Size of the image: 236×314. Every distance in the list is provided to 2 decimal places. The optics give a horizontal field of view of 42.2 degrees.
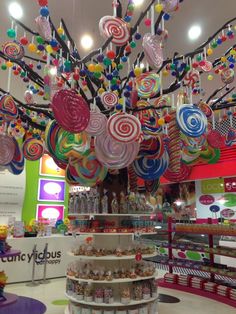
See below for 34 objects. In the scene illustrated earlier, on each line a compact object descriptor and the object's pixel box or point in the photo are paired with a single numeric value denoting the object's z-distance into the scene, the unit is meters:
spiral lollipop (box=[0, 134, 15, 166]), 3.60
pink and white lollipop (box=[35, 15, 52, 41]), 2.65
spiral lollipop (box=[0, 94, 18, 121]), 3.33
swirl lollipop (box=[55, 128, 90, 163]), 3.38
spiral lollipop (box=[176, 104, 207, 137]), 2.99
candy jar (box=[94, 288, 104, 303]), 3.40
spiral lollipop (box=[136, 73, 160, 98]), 3.25
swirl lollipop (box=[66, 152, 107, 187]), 3.49
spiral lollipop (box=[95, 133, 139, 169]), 3.14
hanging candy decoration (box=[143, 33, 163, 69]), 2.52
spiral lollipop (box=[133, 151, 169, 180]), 3.74
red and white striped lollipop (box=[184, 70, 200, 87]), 3.69
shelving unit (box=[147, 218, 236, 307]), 4.94
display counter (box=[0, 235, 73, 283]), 5.95
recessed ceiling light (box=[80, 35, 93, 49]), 4.52
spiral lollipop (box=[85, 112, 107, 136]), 2.98
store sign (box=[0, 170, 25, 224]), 7.48
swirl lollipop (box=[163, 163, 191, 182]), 4.12
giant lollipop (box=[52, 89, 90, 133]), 2.52
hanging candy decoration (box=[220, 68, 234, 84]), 3.94
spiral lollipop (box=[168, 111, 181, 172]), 3.81
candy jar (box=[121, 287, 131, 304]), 3.40
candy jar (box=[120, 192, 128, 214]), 3.72
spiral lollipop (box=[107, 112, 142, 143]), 2.81
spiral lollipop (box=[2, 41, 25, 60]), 3.27
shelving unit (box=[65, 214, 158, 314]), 3.43
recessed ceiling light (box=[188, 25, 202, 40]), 4.35
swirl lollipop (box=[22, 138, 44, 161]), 4.20
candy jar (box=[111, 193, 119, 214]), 3.69
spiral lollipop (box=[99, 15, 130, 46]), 2.52
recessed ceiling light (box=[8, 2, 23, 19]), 3.84
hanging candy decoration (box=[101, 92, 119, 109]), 3.27
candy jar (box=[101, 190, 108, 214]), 3.70
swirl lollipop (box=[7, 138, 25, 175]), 3.93
